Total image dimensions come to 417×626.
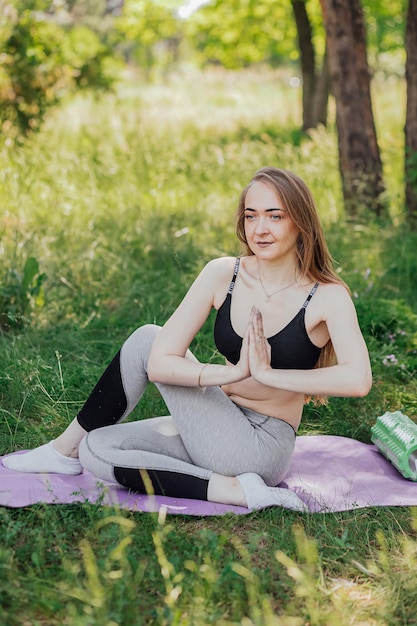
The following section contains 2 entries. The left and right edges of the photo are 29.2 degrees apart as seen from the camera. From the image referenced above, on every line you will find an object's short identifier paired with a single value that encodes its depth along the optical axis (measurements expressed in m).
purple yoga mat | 3.06
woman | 3.02
